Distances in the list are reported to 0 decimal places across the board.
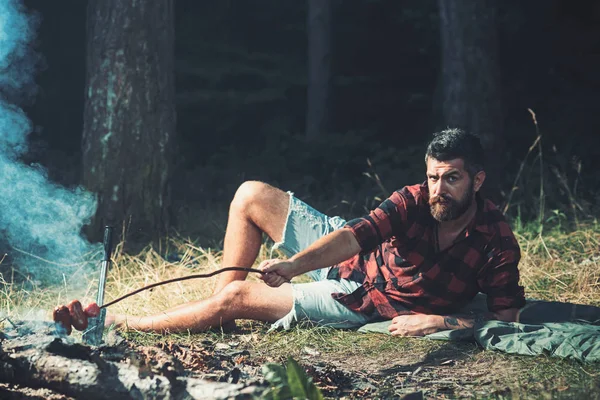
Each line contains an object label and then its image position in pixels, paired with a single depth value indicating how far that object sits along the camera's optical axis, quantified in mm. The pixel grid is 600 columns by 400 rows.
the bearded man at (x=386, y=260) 3881
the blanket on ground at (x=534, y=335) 3826
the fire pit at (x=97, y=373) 2703
